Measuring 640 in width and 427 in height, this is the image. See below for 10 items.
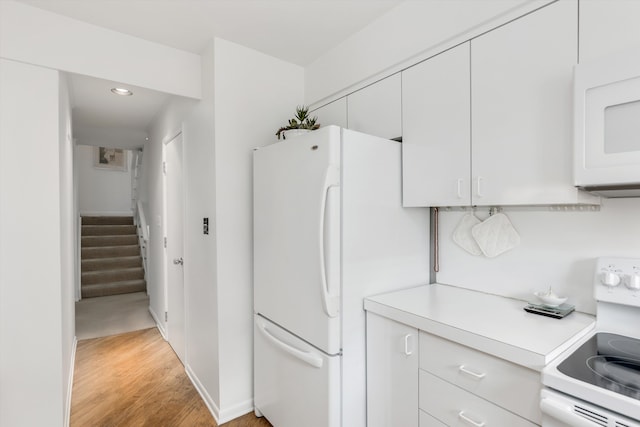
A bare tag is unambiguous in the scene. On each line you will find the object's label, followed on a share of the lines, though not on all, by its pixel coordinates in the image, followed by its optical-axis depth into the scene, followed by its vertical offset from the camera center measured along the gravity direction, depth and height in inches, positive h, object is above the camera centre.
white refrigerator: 61.9 -11.0
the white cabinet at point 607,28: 44.3 +25.4
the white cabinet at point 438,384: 42.6 -26.9
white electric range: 33.3 -19.2
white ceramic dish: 55.9 -15.8
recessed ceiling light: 98.8 +36.5
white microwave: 40.8 +11.0
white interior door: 114.3 -13.7
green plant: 78.5 +20.2
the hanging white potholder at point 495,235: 66.0 -5.8
